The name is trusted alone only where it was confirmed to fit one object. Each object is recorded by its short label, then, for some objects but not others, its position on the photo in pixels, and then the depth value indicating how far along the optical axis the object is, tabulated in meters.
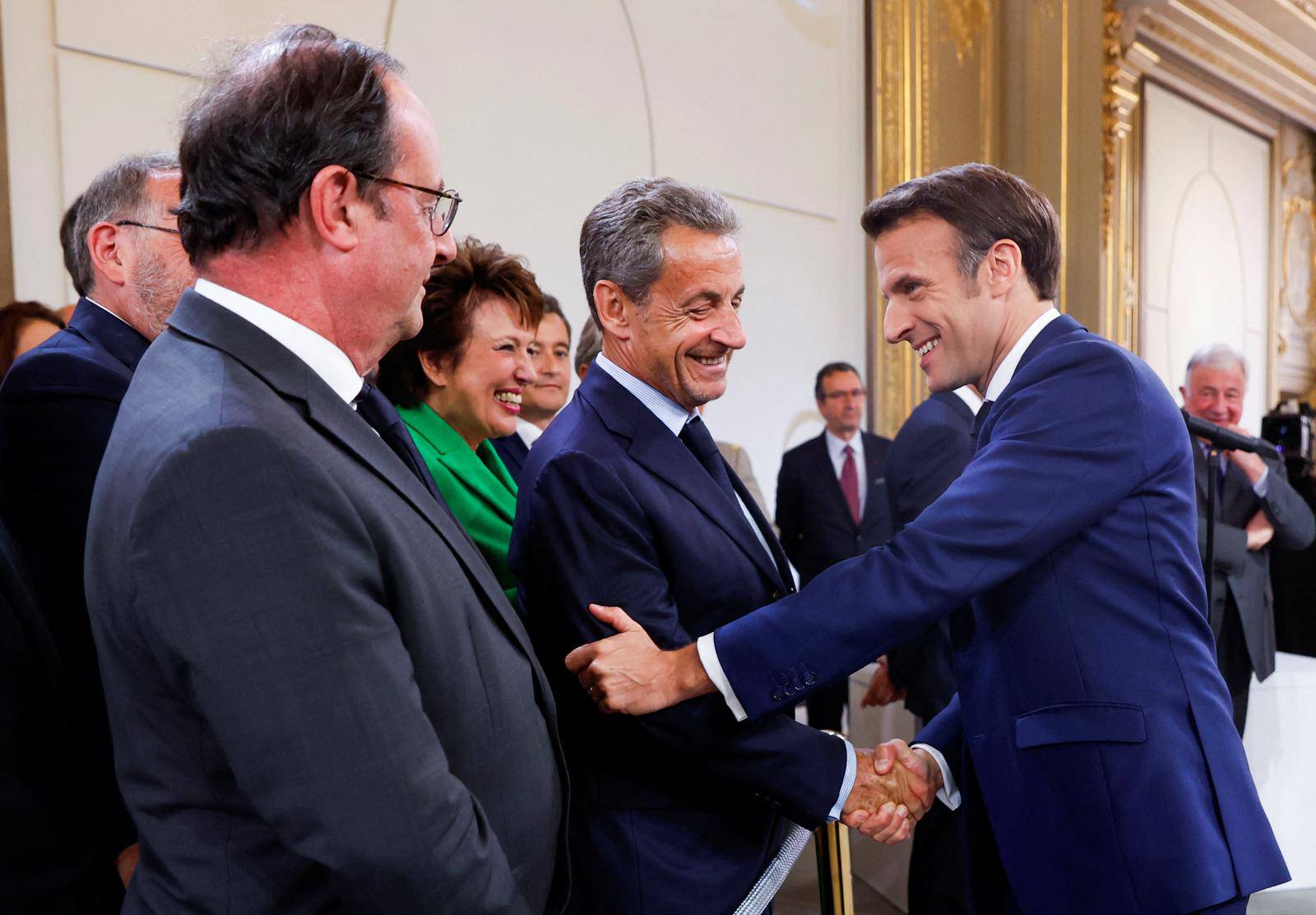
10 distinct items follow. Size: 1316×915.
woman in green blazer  1.94
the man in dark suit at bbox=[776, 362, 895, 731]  4.49
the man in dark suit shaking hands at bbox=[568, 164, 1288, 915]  1.40
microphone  2.89
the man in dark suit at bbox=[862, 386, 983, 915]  2.60
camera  4.61
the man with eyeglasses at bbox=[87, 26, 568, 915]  0.83
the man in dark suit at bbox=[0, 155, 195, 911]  1.41
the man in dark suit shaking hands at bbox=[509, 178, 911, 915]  1.44
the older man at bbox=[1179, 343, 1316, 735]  3.36
